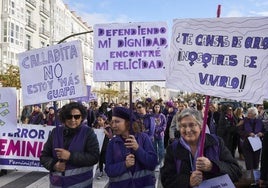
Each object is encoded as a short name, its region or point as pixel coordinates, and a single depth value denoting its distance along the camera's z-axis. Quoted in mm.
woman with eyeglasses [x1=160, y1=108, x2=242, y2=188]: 2986
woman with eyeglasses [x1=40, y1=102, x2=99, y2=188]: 3729
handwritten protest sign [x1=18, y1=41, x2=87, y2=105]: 4262
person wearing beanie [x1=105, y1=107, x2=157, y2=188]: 3600
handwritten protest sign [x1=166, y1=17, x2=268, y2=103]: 2969
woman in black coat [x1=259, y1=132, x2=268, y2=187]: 4426
